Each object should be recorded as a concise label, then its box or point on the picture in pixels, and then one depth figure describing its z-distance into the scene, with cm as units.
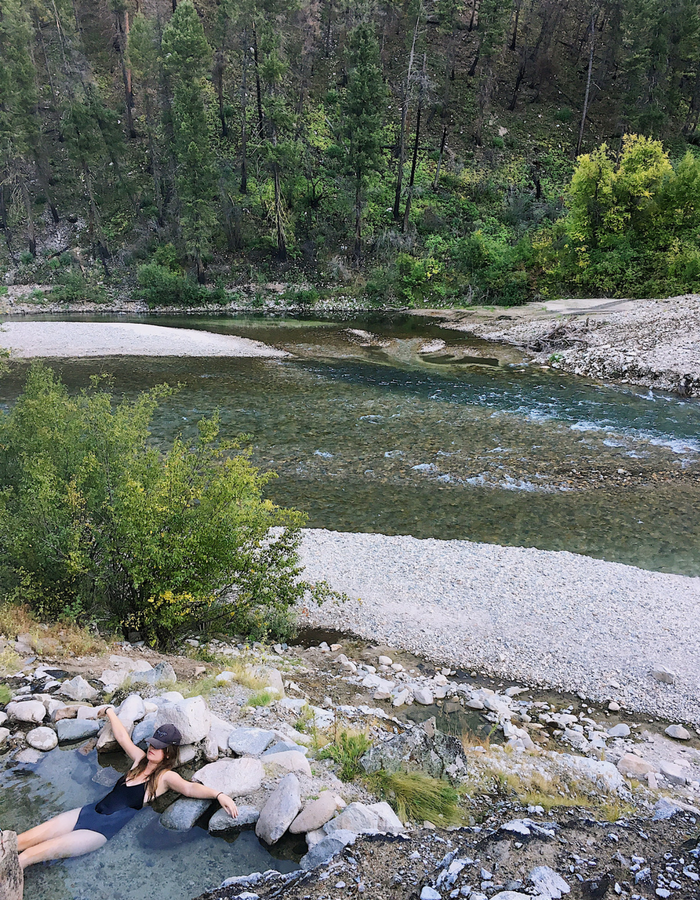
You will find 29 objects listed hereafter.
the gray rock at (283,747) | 543
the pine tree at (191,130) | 3953
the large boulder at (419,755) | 546
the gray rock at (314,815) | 458
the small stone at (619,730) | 695
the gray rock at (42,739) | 528
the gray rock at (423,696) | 744
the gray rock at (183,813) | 467
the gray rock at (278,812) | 453
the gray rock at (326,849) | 428
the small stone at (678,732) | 695
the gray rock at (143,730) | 542
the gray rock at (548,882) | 397
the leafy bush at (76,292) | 4281
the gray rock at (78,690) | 597
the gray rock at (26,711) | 553
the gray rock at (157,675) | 637
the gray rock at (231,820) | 463
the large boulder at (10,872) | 383
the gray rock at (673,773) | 611
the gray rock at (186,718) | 527
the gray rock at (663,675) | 786
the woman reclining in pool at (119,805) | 438
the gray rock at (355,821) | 454
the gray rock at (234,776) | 493
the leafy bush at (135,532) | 728
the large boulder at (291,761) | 521
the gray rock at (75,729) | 544
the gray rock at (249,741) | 539
